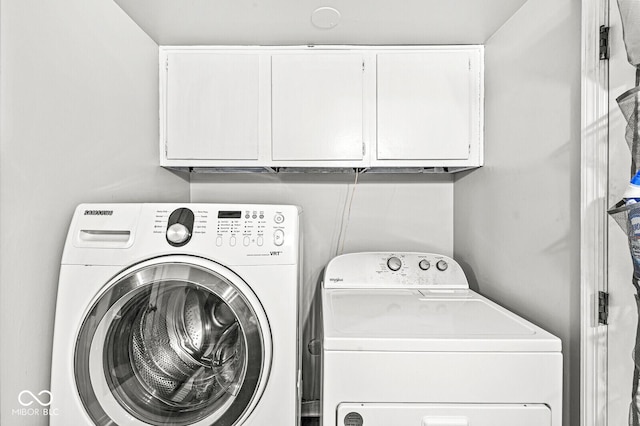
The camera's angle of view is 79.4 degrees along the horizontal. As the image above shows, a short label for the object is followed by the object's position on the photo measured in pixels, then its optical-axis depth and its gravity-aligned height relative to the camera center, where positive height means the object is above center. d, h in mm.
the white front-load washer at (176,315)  1211 -349
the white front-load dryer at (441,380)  1124 -500
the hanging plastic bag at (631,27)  947 +459
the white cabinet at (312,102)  1964 +547
